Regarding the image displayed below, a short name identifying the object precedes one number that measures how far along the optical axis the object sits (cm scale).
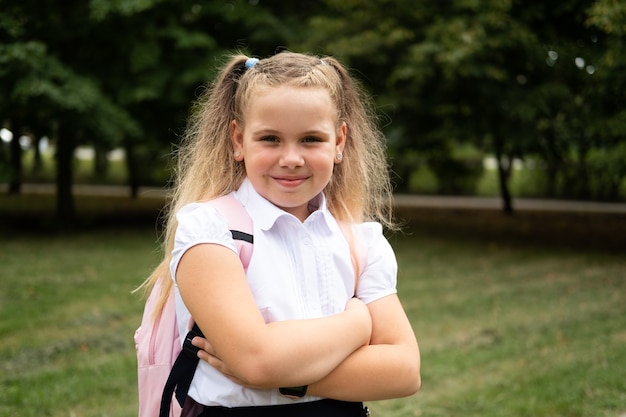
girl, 164
